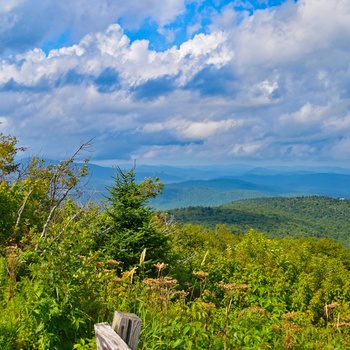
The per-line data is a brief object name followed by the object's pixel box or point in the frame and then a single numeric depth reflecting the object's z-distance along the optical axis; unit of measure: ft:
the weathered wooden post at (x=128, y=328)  12.08
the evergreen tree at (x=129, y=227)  36.78
